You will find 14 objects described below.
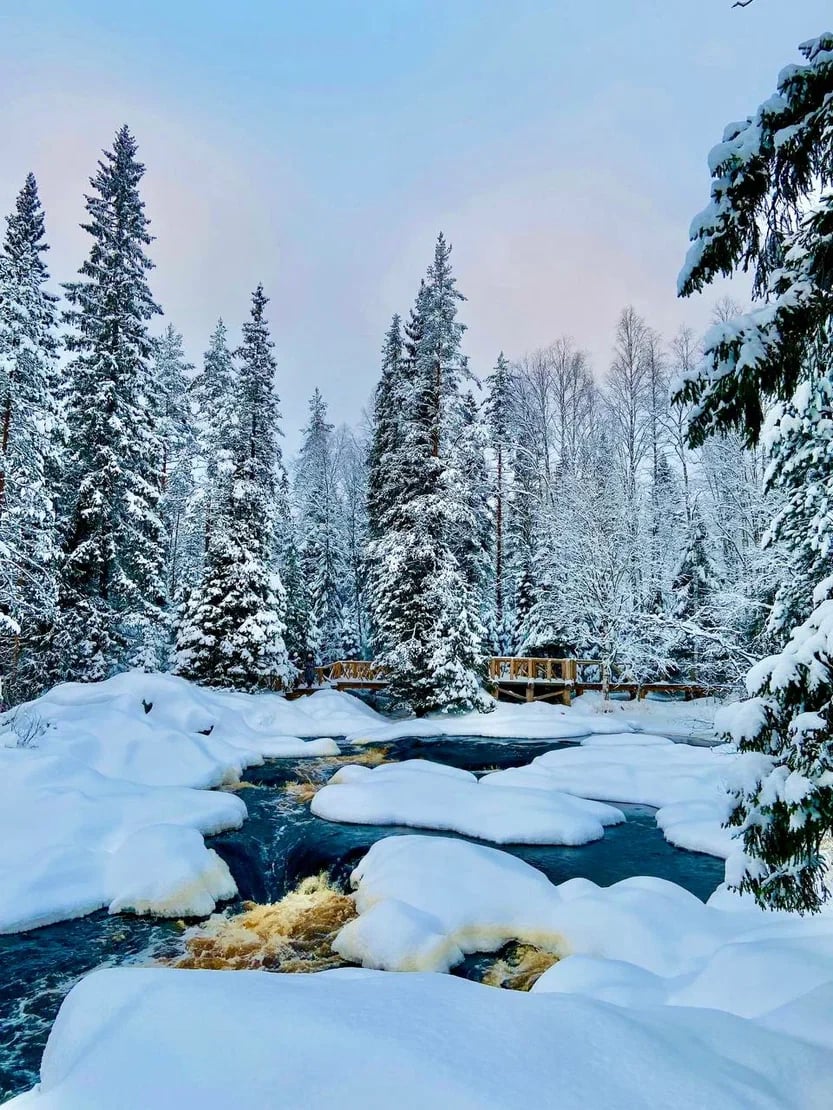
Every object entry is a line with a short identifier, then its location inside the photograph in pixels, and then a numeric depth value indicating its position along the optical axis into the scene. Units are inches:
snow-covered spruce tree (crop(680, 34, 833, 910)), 95.9
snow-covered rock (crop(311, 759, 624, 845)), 360.5
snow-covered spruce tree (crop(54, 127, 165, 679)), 708.0
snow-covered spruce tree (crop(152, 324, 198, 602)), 1190.3
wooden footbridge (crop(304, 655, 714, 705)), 931.3
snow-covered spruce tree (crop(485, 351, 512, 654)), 1190.3
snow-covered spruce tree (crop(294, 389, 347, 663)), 1266.0
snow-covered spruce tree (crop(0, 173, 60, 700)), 540.7
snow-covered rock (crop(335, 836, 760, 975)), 206.4
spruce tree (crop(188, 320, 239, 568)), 869.2
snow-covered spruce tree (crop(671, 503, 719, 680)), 1023.6
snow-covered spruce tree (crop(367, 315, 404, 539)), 882.8
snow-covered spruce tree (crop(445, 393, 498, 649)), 790.5
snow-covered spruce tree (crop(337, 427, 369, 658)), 1323.8
